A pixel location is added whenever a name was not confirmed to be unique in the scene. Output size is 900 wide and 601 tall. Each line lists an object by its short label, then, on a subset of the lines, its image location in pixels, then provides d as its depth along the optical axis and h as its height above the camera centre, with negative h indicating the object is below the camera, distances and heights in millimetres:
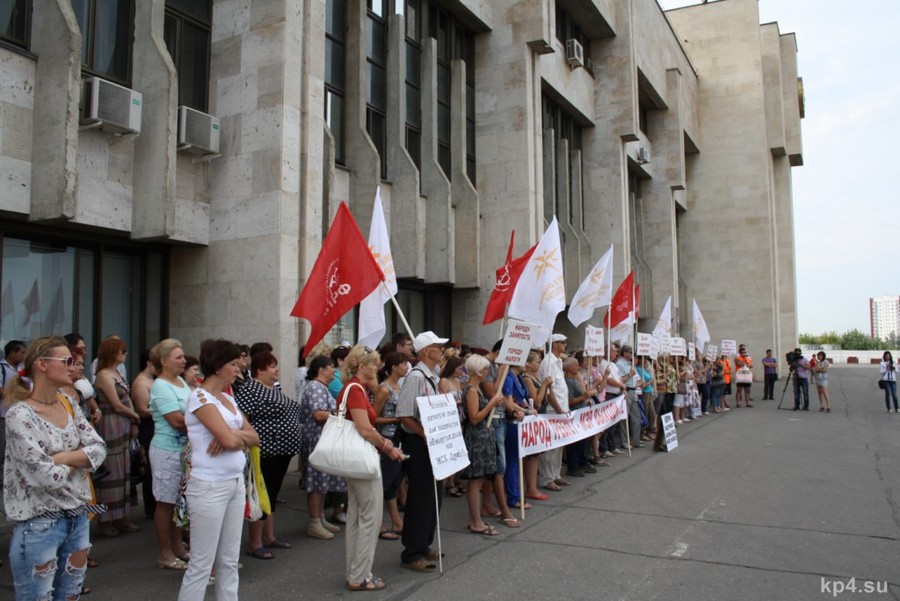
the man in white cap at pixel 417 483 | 6078 -1225
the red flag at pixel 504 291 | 11844 +968
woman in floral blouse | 3846 -741
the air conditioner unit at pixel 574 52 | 22297 +9514
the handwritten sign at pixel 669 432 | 13000 -1654
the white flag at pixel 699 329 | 19844 +457
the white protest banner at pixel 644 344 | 14452 +29
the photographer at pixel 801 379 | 21656 -1076
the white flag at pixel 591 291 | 12621 +1021
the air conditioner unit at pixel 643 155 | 29812 +8241
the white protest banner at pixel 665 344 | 15766 +31
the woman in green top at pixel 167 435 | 5820 -758
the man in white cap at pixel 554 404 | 9672 -823
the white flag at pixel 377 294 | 7523 +593
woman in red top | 5508 -1302
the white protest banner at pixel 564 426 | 8477 -1143
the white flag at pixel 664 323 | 16094 +526
